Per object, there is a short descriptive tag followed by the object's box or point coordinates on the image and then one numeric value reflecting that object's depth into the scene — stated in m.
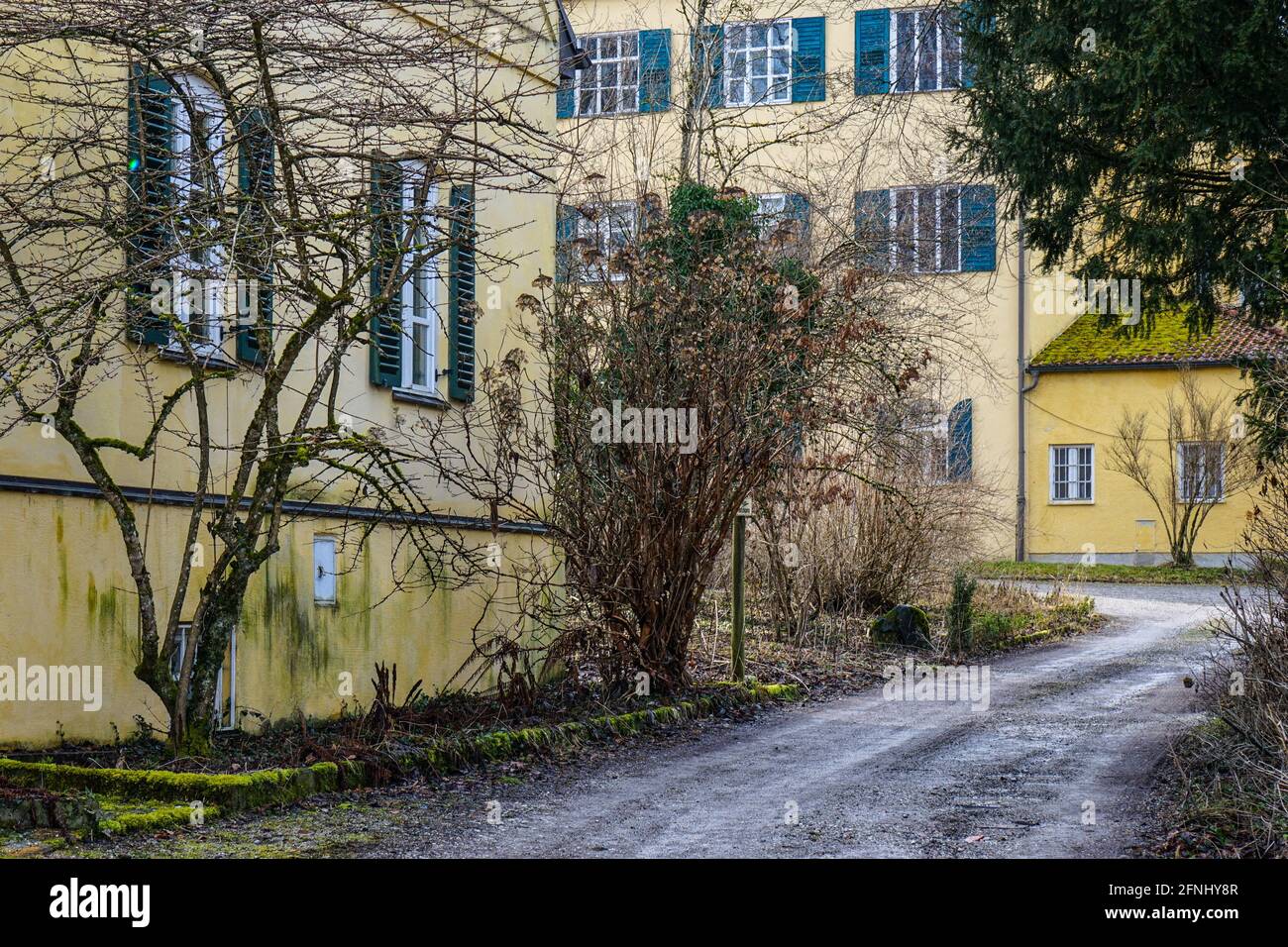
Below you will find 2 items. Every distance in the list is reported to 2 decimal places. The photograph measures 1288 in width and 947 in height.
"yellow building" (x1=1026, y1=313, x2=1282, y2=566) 28.48
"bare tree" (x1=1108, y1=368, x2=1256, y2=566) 28.00
